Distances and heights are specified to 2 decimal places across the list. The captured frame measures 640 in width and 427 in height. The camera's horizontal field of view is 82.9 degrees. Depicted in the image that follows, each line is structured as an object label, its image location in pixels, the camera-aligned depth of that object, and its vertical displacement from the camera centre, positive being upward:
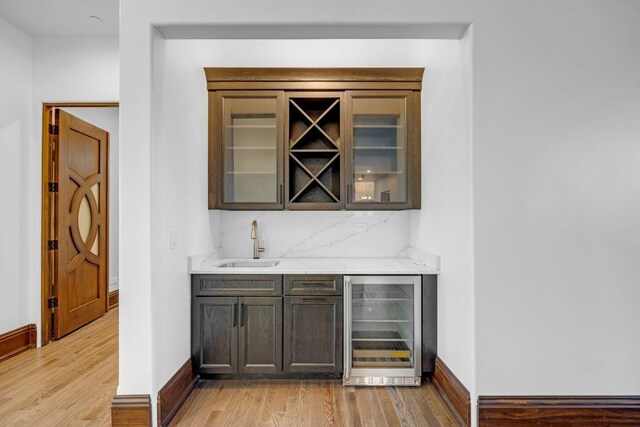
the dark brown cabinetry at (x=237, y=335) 2.76 -0.93
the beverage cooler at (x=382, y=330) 2.74 -0.91
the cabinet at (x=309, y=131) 3.11 +0.68
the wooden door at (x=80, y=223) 3.72 -0.12
